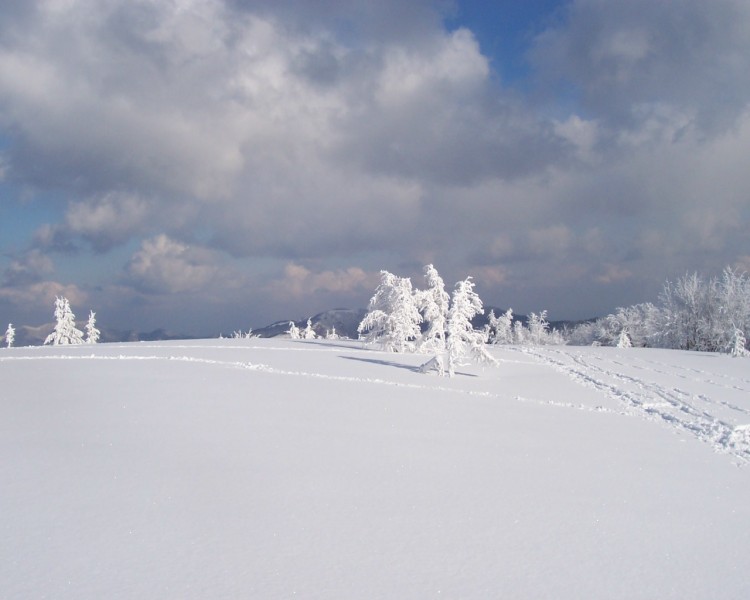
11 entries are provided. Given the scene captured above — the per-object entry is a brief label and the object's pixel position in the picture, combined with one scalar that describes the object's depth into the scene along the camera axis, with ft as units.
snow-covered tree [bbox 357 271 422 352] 102.89
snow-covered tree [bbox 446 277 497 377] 70.69
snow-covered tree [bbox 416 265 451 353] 79.71
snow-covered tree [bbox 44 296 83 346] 173.68
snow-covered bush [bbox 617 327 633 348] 199.09
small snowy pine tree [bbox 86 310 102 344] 190.29
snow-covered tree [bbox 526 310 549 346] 282.77
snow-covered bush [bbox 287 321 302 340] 241.76
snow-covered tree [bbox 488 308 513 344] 278.26
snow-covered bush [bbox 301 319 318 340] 229.72
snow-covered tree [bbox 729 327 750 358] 118.64
